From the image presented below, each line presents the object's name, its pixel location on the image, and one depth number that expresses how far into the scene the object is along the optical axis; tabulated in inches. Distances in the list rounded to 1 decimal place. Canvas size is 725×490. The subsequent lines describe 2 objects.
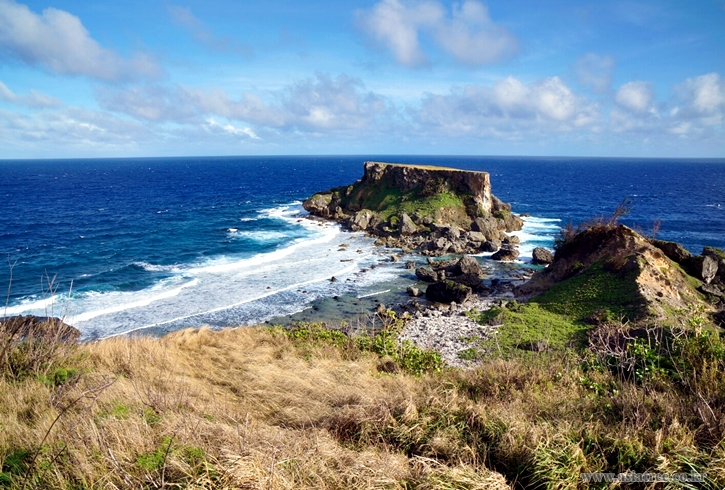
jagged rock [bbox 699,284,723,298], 1086.3
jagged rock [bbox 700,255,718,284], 1161.4
